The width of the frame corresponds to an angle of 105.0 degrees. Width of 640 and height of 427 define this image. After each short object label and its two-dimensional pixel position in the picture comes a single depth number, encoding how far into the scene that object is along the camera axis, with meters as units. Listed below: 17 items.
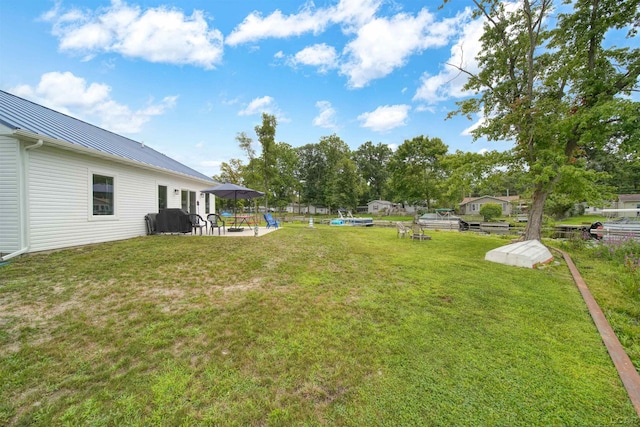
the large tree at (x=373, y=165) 48.94
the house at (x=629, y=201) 26.28
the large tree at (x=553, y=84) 7.40
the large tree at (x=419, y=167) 28.05
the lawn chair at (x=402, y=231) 11.78
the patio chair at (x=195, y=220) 11.23
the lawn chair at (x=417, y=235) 11.02
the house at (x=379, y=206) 42.69
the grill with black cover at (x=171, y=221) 9.77
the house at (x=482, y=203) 35.03
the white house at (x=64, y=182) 5.71
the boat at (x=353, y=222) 22.42
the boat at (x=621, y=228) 10.87
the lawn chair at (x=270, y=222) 13.82
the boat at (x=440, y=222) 20.08
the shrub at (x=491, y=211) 26.59
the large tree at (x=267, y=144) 20.28
